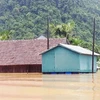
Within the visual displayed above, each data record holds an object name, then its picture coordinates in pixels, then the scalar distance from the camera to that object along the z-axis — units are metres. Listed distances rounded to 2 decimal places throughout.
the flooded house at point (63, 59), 27.92
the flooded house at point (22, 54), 31.25
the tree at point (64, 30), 43.74
